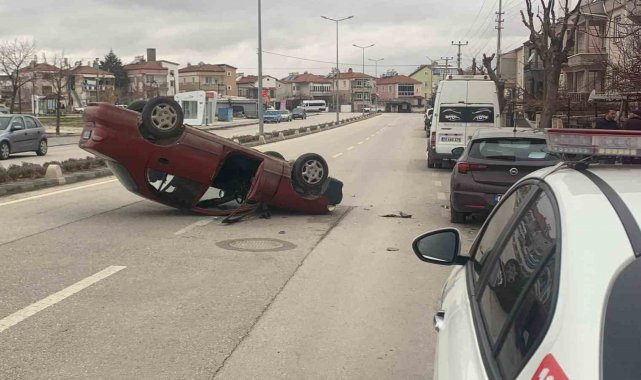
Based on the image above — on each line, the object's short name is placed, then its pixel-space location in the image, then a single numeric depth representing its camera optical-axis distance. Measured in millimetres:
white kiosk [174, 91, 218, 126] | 47875
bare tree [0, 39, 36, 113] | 45844
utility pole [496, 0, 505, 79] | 50175
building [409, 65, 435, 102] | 159625
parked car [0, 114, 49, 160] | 22359
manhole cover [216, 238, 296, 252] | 8148
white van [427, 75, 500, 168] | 19062
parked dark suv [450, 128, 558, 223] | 9617
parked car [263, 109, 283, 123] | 75750
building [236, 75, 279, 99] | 153625
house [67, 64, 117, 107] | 113375
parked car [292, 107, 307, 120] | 87375
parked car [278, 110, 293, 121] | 78888
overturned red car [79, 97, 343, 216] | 9586
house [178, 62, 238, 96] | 138625
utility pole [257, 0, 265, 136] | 35281
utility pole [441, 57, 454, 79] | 116812
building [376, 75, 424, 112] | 148750
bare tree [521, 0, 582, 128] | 17609
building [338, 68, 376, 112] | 158750
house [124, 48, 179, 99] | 126188
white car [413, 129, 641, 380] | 1409
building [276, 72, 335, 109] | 156700
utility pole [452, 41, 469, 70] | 96606
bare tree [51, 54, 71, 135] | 41544
